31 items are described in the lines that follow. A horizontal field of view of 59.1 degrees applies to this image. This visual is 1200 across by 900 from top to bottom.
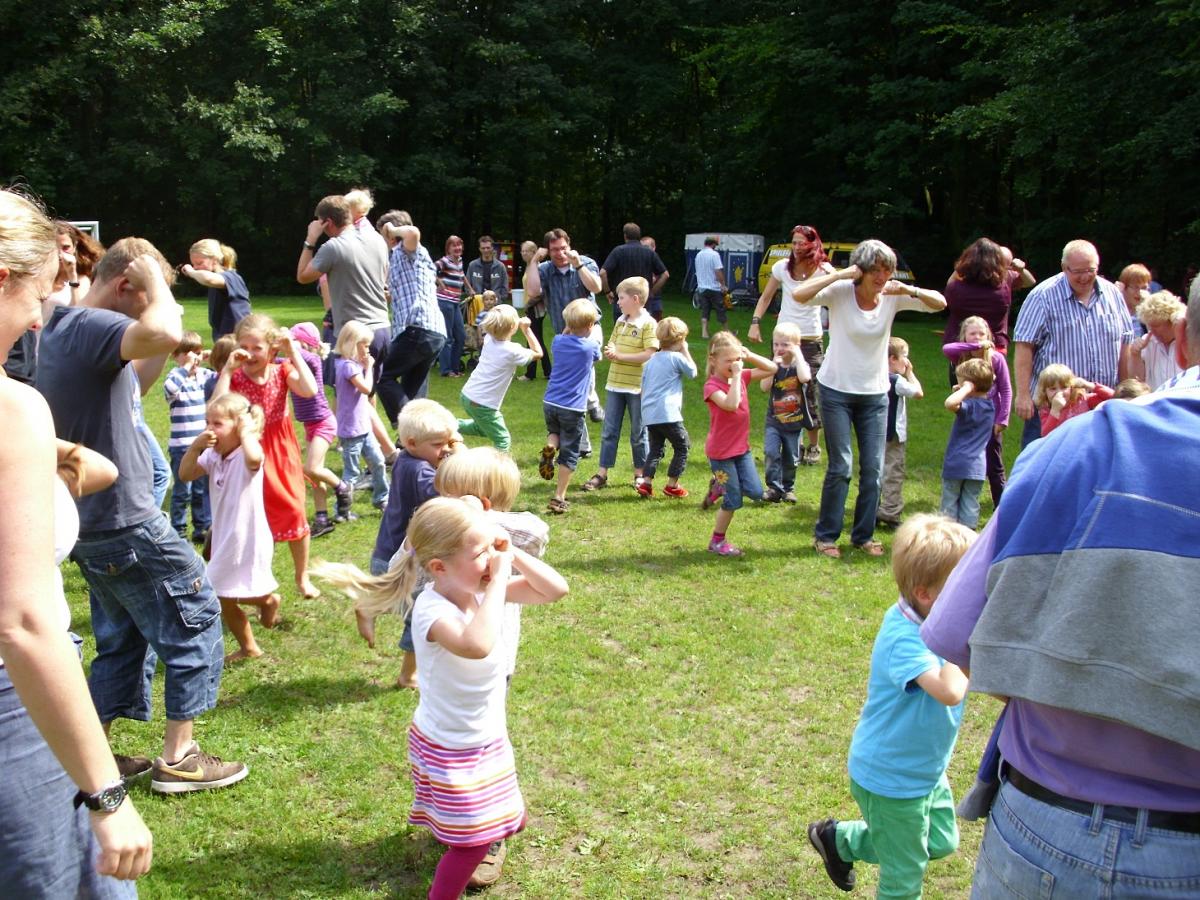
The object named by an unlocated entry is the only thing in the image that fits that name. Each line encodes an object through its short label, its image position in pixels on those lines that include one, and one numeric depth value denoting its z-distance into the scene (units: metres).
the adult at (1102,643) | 1.48
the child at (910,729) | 2.78
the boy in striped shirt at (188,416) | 6.53
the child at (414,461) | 4.46
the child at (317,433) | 7.04
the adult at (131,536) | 3.34
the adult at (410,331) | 8.01
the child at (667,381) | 8.04
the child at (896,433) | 7.45
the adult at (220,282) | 7.79
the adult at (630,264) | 12.98
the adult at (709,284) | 17.99
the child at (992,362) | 7.18
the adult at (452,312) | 14.07
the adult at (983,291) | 7.85
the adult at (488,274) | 16.09
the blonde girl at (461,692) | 3.00
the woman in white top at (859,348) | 6.42
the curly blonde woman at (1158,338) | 6.31
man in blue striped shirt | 6.68
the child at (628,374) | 8.48
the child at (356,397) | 7.33
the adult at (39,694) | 1.70
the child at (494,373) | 7.76
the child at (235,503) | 4.93
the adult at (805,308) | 8.20
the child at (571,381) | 8.09
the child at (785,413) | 7.96
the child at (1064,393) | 6.20
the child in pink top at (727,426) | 6.97
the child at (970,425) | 6.92
